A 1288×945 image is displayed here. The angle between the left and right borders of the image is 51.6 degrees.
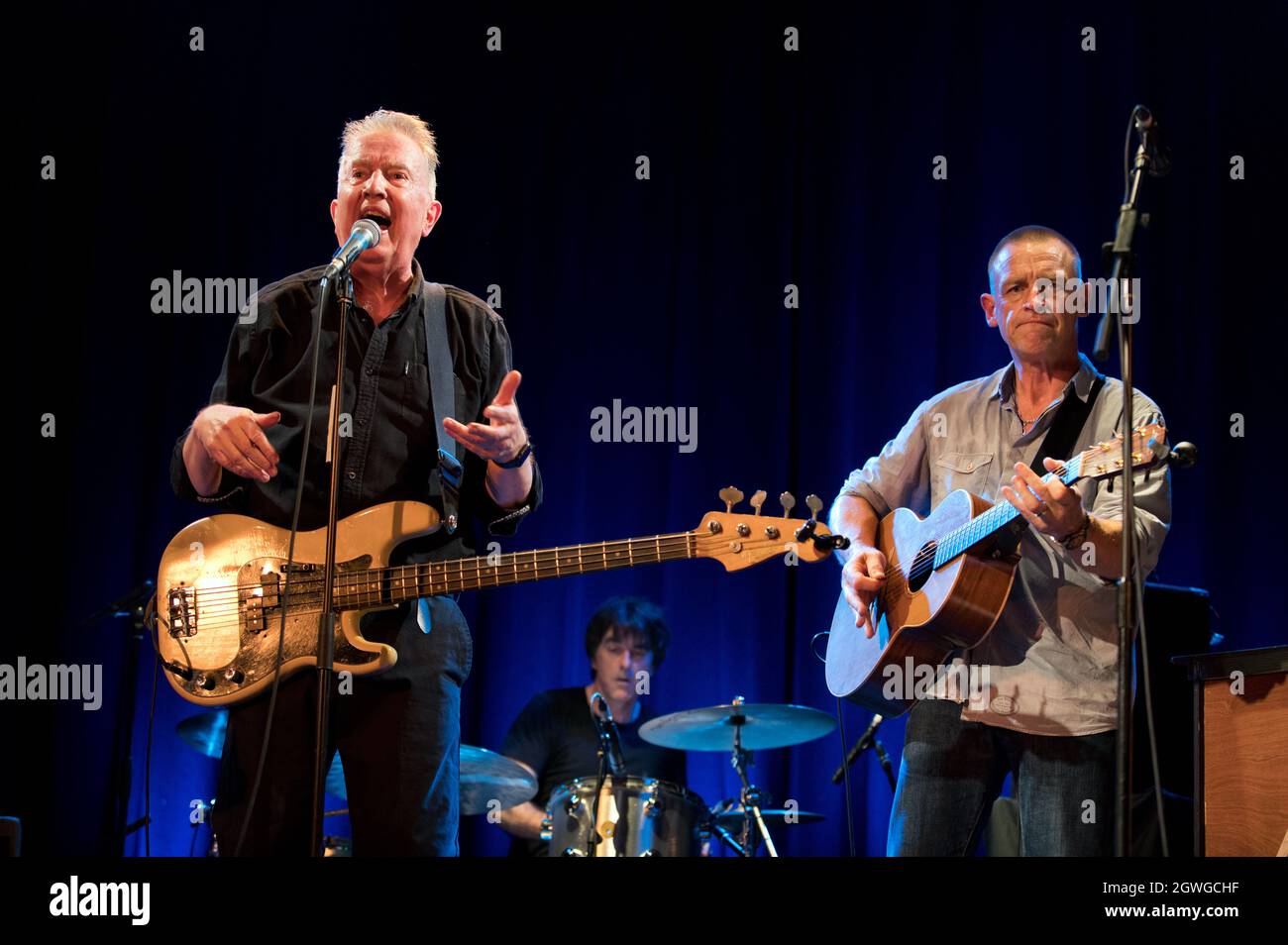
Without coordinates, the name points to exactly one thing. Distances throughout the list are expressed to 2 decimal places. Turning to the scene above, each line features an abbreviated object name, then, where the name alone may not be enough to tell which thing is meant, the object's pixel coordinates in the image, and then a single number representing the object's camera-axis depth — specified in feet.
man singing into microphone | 9.43
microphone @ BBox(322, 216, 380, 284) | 9.37
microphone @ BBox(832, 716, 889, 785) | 16.83
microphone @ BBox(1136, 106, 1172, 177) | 9.45
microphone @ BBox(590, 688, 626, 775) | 17.03
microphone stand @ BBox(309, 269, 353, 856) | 8.52
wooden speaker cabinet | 9.86
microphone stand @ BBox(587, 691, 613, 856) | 16.84
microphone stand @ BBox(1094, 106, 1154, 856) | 8.18
